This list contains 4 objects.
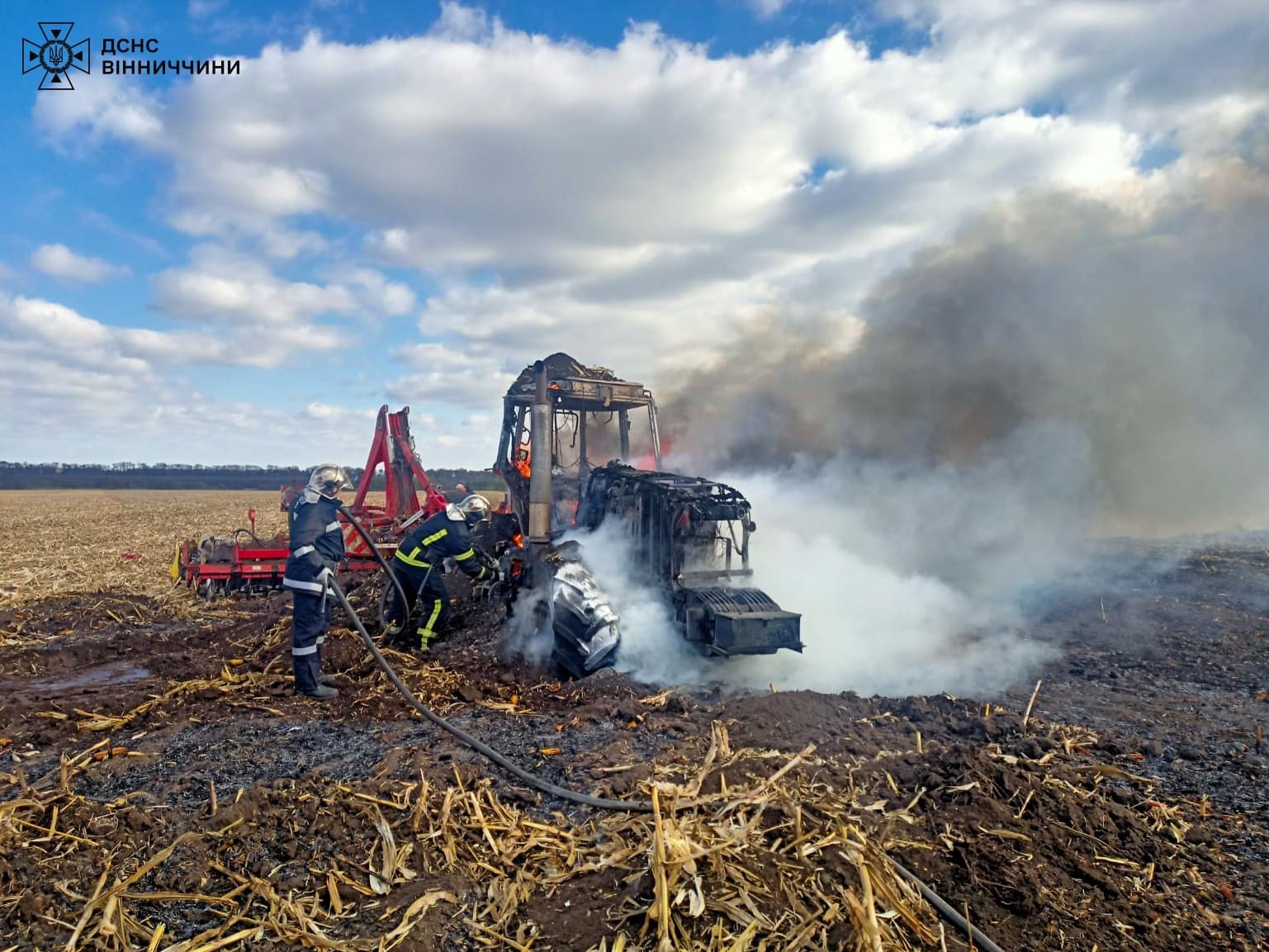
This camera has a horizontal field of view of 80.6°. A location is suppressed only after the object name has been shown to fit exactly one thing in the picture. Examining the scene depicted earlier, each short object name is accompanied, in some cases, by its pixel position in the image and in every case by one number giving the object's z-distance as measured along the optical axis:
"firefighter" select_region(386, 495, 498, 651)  8.77
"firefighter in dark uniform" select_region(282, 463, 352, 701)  7.07
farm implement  13.23
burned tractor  7.60
